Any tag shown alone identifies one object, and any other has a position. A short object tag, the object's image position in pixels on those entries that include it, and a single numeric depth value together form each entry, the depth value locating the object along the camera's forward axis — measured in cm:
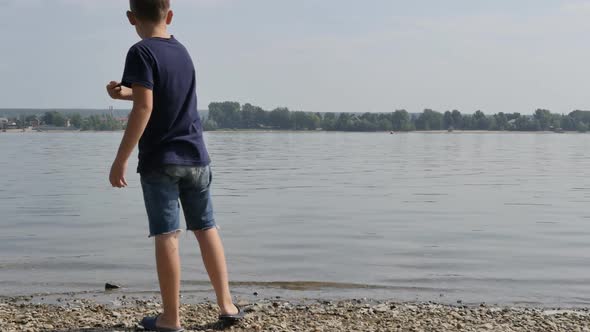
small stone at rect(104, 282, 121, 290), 884
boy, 522
